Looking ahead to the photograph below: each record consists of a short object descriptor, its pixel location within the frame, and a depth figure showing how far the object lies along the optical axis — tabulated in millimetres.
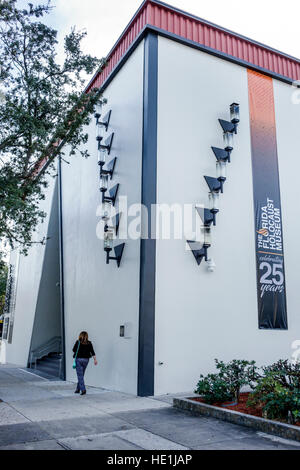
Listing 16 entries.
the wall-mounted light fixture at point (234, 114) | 11705
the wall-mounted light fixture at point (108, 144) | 12719
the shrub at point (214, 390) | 7367
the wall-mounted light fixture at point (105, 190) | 11898
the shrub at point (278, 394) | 5923
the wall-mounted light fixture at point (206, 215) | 10773
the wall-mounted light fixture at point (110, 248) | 10969
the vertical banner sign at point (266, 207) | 11461
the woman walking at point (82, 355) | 9977
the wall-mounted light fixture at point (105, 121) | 13206
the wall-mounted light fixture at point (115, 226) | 11379
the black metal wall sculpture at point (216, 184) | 10461
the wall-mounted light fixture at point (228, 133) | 11581
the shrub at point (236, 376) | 7480
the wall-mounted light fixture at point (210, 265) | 10453
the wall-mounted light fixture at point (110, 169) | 12352
